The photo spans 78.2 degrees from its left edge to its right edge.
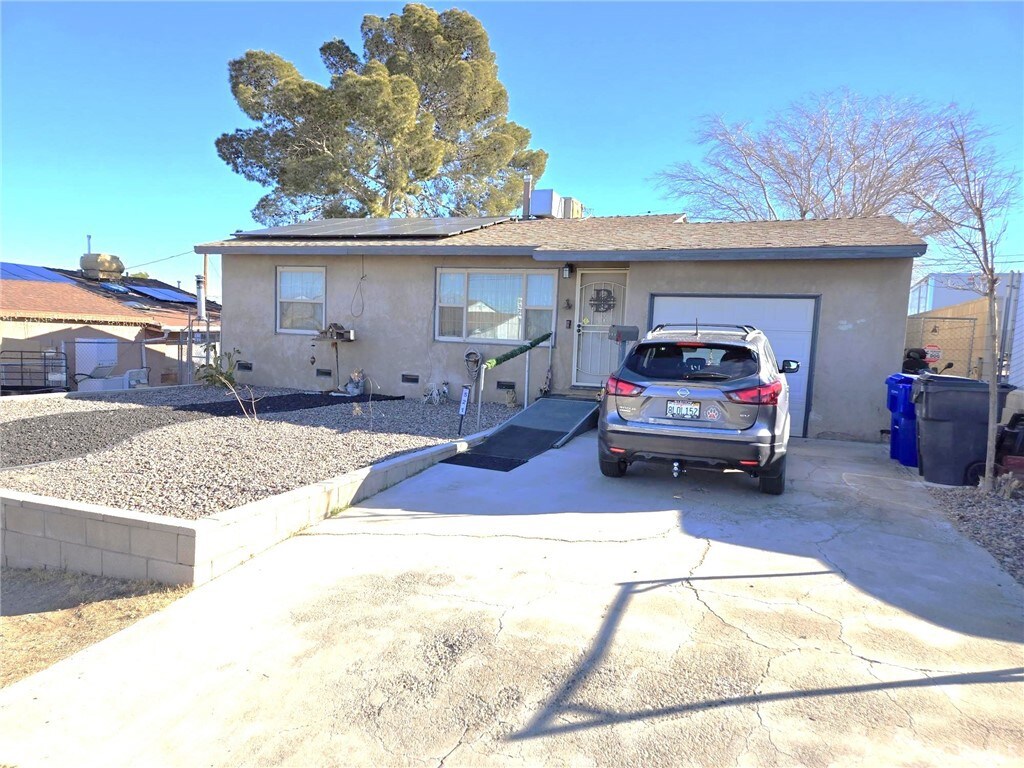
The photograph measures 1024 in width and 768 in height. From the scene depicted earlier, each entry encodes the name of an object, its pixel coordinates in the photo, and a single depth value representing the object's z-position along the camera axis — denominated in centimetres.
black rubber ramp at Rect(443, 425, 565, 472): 750
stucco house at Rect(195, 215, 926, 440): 912
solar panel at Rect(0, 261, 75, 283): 2078
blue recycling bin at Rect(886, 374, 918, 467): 737
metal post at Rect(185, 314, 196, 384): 1422
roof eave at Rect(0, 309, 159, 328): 1653
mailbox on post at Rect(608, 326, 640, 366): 909
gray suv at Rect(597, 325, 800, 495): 569
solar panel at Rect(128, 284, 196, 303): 2428
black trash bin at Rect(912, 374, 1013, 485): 655
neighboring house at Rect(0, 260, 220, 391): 1609
